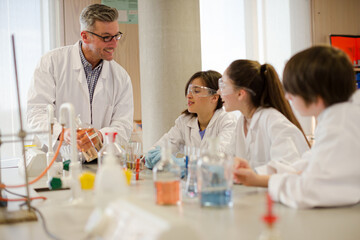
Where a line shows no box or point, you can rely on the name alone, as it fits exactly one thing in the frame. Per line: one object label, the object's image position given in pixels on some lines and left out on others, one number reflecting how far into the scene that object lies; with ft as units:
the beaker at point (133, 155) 6.71
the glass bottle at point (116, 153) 5.82
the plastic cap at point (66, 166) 6.77
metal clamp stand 3.87
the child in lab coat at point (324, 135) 3.93
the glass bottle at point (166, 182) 4.11
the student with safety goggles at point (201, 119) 9.32
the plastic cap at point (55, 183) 5.31
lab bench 3.19
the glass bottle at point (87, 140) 6.57
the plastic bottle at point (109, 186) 3.33
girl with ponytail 6.08
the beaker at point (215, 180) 4.04
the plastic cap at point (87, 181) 4.76
